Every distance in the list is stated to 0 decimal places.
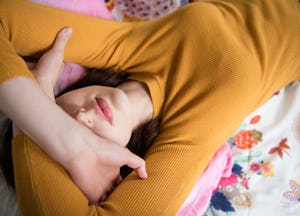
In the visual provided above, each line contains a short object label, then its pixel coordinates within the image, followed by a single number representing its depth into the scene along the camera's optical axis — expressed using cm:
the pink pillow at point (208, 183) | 84
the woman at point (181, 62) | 69
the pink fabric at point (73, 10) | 88
